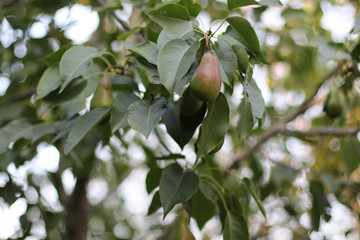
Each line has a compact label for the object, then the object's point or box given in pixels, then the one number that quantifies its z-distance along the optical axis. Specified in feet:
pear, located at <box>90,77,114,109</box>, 4.09
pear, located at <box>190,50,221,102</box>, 3.65
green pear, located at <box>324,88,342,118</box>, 4.86
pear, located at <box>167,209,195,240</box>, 4.00
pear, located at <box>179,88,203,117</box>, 3.81
